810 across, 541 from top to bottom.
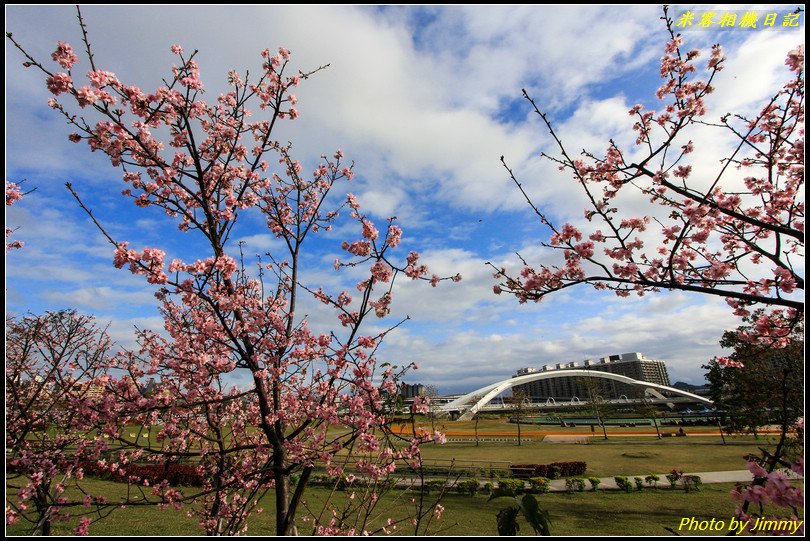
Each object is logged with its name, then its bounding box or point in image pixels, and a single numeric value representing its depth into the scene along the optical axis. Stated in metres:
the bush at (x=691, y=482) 15.23
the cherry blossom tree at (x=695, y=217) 4.17
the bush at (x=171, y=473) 18.44
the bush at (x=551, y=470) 18.89
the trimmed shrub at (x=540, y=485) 15.72
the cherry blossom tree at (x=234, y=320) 4.34
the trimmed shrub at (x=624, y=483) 15.59
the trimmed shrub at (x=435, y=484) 15.61
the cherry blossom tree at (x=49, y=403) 4.70
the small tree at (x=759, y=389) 10.94
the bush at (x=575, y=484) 15.78
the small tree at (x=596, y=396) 39.56
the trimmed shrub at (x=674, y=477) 15.68
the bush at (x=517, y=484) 15.52
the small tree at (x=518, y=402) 36.91
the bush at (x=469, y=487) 15.90
